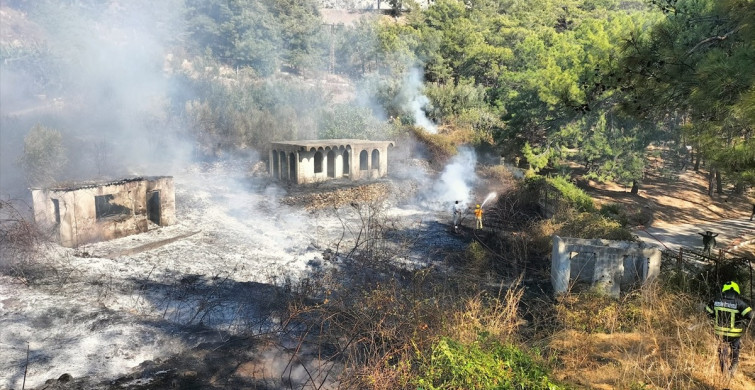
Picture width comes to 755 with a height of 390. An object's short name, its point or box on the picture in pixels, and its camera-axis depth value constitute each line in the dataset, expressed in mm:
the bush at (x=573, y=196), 15859
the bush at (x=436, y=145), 25884
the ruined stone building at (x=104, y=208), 12031
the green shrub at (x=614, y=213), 15980
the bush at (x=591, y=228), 11891
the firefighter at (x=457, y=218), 15817
